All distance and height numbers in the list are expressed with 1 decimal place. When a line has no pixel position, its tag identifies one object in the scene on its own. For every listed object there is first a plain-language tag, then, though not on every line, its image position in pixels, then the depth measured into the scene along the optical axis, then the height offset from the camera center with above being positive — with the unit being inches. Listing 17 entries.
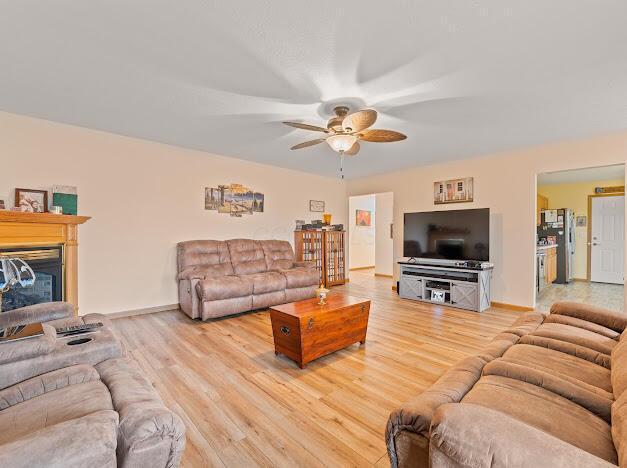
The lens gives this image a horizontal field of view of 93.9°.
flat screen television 181.0 -1.7
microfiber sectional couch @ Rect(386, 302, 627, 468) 31.8 -26.6
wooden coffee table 100.3 -34.5
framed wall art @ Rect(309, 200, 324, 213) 257.4 +24.4
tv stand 174.2 -33.4
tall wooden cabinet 244.7 -16.0
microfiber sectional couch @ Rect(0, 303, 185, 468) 31.8 -25.4
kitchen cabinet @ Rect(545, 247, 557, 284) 239.9 -27.9
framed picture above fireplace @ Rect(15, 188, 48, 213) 130.3 +15.5
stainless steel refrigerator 260.4 -2.0
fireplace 123.4 -19.8
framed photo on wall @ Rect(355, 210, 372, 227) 360.5 +18.7
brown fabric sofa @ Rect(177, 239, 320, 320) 152.3 -25.3
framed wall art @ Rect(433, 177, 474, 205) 198.3 +29.1
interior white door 247.6 -7.3
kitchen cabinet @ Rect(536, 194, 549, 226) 284.9 +28.7
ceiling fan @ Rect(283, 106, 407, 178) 105.3 +38.4
